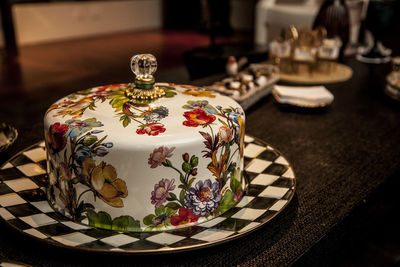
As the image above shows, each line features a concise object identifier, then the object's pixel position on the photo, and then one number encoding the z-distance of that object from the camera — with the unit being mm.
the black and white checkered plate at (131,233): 455
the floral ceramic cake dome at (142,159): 469
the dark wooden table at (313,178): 474
